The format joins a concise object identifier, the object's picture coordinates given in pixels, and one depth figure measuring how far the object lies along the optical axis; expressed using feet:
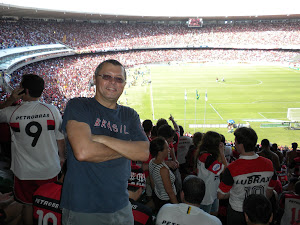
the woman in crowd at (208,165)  14.55
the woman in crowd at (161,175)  13.05
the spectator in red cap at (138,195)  9.03
